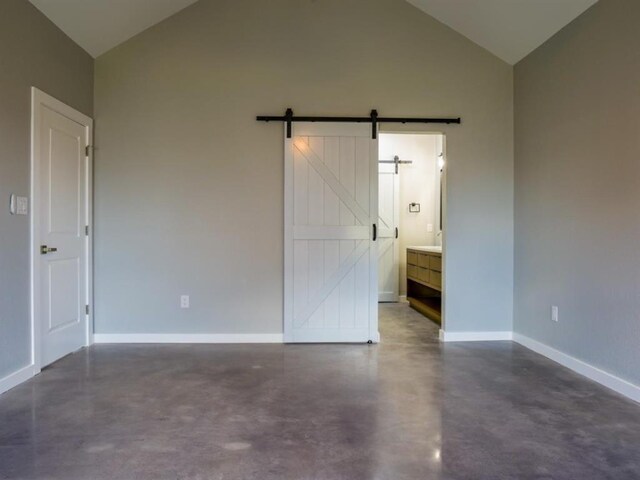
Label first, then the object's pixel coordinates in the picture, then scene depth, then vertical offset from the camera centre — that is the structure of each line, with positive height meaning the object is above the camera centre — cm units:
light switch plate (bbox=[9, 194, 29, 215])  292 +22
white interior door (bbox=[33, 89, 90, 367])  323 +6
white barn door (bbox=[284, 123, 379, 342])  408 +8
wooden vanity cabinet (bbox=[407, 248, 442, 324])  510 -58
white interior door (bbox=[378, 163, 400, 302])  661 -1
